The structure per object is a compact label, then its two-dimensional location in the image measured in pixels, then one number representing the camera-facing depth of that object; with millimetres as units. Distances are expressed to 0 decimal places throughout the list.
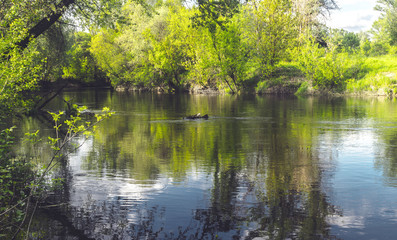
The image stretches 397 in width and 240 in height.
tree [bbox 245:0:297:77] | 63156
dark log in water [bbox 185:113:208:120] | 32156
